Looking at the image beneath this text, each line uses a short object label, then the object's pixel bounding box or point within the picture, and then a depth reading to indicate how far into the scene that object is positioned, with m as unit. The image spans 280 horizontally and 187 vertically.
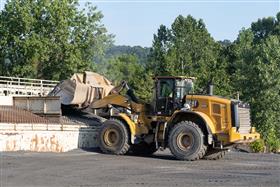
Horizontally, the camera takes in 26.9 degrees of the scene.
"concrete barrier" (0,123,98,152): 21.05
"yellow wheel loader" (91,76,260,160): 20.66
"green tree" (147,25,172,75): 58.12
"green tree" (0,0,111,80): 60.47
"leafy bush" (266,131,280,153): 34.97
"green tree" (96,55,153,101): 56.06
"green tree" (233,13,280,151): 42.31
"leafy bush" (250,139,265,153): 30.81
